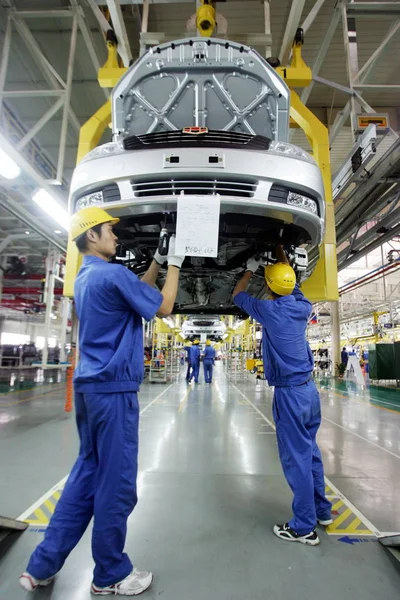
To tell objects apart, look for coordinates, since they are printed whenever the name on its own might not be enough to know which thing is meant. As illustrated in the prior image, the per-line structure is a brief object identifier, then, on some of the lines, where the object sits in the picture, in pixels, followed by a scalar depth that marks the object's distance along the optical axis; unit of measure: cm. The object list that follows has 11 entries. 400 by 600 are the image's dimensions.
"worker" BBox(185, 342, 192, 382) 1222
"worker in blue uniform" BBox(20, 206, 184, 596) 141
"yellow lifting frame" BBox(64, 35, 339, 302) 241
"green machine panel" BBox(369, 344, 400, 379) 1214
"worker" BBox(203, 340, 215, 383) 1230
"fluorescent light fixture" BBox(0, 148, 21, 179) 373
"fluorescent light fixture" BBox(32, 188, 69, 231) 445
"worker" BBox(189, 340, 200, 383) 1209
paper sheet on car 164
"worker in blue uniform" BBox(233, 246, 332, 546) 194
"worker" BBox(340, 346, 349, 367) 1607
